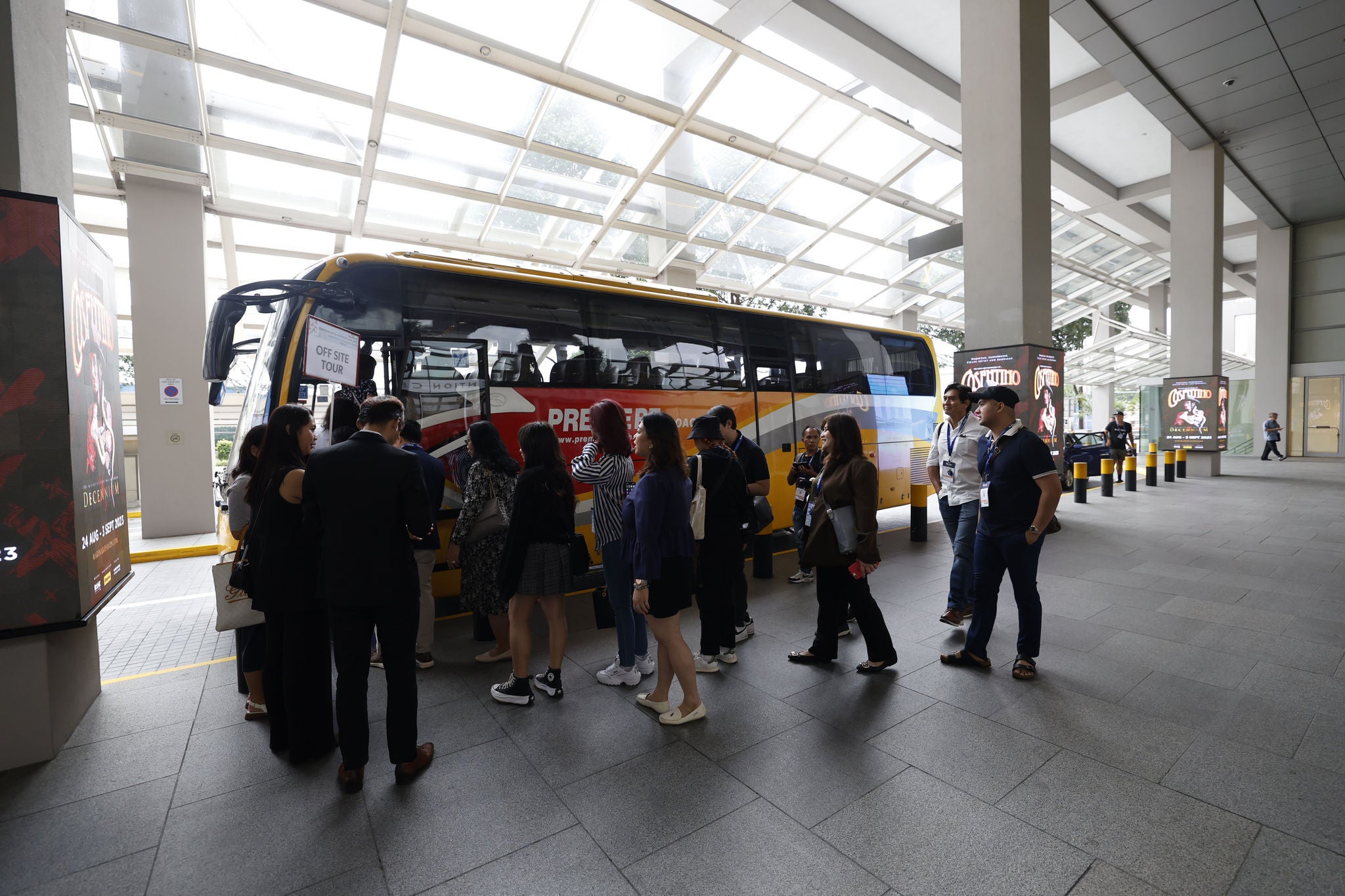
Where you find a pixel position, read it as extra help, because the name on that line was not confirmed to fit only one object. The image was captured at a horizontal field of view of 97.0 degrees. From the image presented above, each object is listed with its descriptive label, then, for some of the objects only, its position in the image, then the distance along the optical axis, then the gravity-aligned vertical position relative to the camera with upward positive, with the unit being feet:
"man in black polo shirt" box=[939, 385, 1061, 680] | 12.44 -2.22
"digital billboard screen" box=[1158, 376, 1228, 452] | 48.83 -0.19
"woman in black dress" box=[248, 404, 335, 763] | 9.94 -2.84
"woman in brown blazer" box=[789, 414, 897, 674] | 12.58 -2.65
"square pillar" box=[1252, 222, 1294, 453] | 65.98 +10.67
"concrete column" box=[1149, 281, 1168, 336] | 87.76 +15.44
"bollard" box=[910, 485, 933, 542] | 27.78 -4.56
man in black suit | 9.02 -2.07
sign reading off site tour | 14.12 +1.88
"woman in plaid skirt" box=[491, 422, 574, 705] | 11.73 -2.41
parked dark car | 49.52 -3.17
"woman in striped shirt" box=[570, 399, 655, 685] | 12.34 -1.77
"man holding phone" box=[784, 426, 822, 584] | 18.49 -1.82
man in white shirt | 16.20 -1.87
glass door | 65.77 -0.98
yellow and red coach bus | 16.19 +2.44
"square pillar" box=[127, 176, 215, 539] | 30.12 +4.42
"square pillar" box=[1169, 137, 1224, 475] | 47.65 +12.45
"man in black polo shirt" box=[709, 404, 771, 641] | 15.30 -1.18
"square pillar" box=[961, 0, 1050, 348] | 26.81 +11.39
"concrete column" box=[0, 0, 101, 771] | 10.18 +4.80
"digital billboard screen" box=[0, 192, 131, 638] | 9.86 +0.11
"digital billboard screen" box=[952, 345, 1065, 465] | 26.58 +1.73
